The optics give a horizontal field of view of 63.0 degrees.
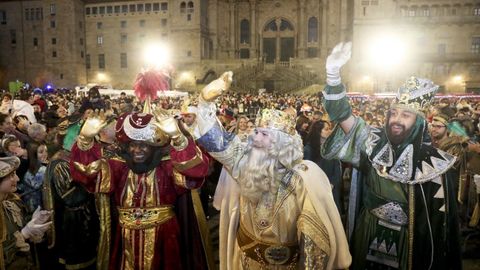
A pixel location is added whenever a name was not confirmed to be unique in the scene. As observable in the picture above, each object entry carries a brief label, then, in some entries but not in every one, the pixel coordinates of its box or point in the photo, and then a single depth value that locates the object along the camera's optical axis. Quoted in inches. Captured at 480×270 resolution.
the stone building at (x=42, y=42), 2253.9
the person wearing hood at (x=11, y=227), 121.7
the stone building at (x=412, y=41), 1716.3
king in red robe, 144.3
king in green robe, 153.6
